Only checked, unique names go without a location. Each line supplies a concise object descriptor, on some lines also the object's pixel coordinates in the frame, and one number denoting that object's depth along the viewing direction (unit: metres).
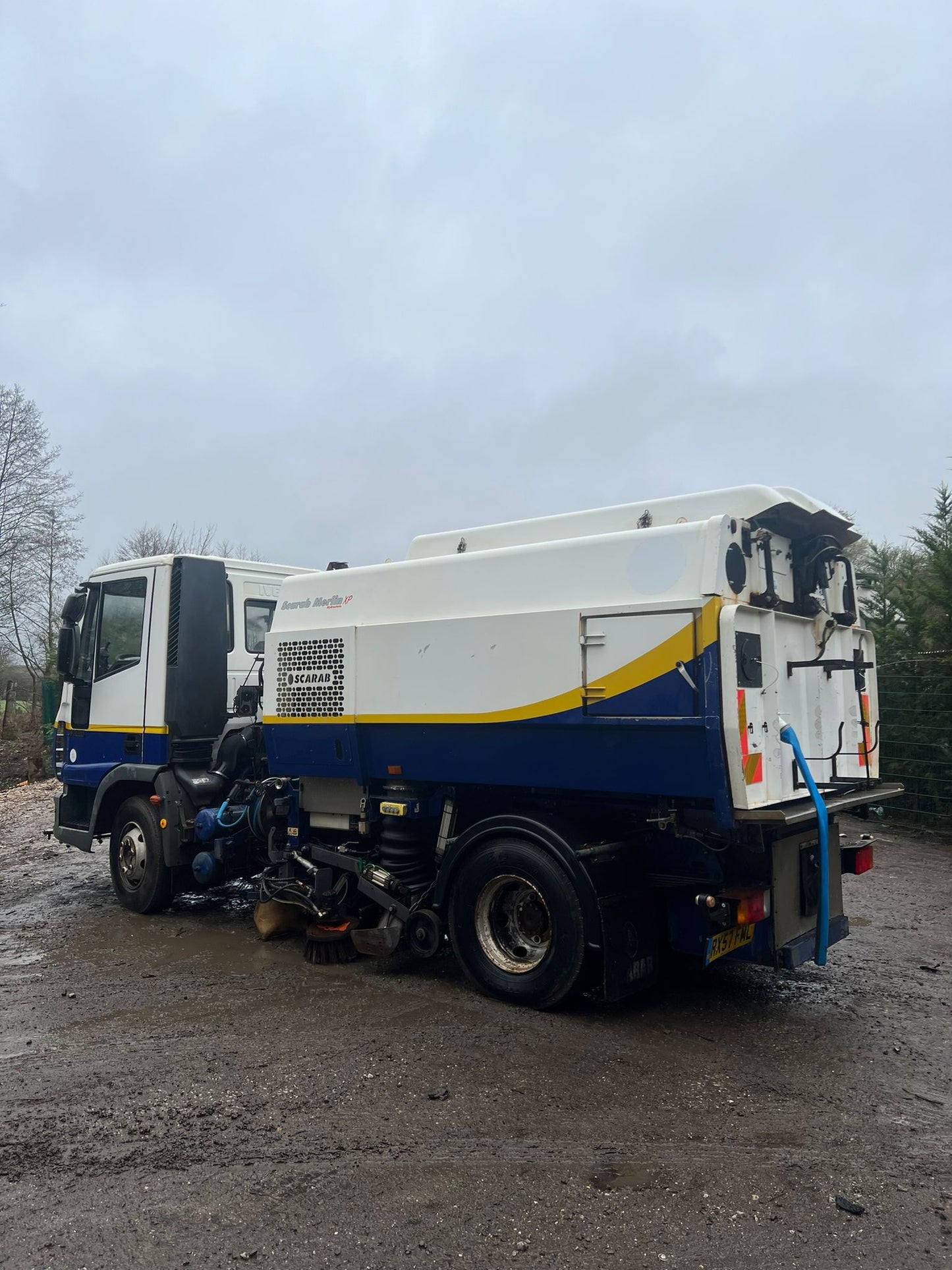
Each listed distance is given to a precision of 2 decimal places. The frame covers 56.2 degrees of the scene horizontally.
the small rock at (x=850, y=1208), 3.05
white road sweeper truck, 4.45
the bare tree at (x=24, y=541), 23.94
